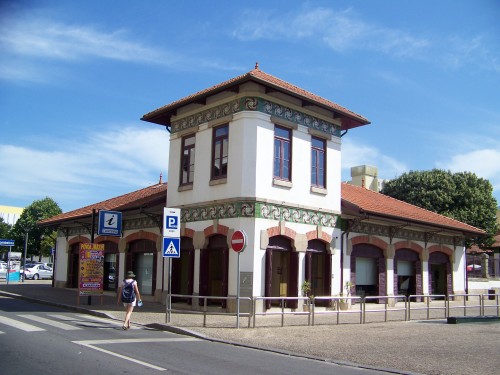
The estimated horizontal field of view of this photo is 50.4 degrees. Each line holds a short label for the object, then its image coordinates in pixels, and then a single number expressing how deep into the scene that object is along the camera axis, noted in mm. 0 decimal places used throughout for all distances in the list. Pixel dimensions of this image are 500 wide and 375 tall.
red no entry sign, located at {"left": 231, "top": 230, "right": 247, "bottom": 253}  13773
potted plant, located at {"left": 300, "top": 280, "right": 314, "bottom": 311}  17984
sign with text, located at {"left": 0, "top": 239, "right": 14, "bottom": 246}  31594
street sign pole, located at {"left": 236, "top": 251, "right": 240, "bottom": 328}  13750
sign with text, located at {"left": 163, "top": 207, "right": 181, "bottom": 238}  14445
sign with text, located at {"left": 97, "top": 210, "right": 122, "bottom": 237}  19625
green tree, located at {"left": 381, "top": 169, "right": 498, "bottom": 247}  37562
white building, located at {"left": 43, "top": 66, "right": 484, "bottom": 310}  17516
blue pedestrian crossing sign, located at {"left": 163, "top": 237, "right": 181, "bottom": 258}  14297
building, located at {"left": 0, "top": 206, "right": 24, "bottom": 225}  104894
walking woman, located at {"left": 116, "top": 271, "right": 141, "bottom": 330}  13547
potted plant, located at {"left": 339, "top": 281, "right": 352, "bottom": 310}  19578
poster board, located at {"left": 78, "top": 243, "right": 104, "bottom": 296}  18812
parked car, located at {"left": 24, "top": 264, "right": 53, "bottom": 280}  44938
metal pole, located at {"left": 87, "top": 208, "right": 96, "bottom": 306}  19547
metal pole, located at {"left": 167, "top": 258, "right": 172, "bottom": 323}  14310
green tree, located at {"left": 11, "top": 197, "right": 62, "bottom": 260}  57188
